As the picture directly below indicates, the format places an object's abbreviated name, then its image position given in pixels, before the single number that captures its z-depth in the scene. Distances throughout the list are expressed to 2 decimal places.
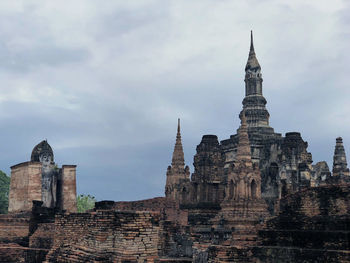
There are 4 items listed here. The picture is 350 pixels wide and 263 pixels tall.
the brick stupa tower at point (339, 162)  38.09
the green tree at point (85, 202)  54.93
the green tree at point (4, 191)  43.69
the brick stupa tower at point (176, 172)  36.12
